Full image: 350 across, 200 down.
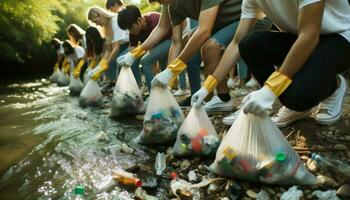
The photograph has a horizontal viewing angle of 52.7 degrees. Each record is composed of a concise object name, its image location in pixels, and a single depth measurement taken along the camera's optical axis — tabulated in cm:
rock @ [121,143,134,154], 254
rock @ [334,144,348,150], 203
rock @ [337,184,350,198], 158
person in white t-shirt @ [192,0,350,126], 166
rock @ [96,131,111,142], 291
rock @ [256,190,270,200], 167
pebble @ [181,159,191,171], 215
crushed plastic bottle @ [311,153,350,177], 174
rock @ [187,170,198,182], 199
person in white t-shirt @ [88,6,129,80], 439
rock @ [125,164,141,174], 215
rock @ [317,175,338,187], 171
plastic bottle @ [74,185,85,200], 188
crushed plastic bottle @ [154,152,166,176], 213
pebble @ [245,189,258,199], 171
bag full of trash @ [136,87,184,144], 251
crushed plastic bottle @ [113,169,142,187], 194
